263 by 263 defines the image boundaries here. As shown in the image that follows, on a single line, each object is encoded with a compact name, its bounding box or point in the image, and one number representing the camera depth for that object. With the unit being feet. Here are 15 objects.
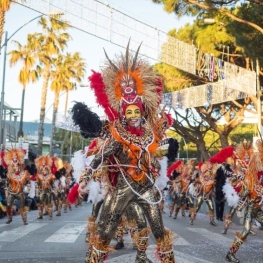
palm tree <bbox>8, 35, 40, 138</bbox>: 113.80
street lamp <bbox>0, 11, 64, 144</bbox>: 79.10
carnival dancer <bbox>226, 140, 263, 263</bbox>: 26.55
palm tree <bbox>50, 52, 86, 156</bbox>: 127.44
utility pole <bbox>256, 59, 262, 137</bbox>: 66.85
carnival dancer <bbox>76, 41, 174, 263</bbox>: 18.93
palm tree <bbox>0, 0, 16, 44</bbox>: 75.25
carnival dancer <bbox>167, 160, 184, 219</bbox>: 68.33
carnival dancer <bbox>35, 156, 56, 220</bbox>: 56.80
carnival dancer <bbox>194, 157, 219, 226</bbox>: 55.21
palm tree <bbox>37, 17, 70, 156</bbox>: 112.37
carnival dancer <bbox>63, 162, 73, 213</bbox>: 80.25
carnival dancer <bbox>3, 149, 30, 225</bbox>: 45.98
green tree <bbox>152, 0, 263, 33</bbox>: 59.43
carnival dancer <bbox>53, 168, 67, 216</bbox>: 63.26
